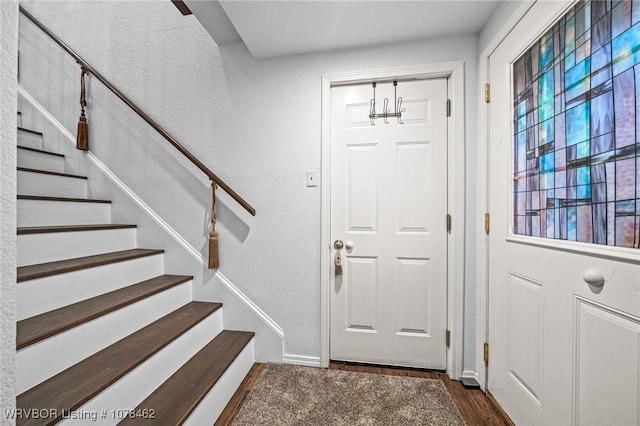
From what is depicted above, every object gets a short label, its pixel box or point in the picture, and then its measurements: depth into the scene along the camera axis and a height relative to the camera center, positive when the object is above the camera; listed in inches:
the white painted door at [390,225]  72.6 -3.2
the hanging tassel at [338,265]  75.8 -14.4
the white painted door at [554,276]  34.5 -9.7
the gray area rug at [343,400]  55.4 -41.7
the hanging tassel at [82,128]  83.0 +25.6
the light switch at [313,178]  76.4 +9.8
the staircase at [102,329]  39.9 -22.5
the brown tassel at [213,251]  76.5 -10.8
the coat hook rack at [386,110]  73.5 +27.9
